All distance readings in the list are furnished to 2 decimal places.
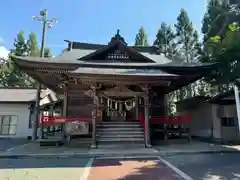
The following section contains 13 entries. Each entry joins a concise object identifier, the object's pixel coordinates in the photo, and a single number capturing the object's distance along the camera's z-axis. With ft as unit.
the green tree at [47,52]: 90.55
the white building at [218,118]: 34.54
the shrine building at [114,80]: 26.40
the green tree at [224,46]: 26.40
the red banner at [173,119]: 29.50
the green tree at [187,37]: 75.61
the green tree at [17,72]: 85.20
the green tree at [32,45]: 88.38
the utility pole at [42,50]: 35.91
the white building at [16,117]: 44.80
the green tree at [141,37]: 87.81
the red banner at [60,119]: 27.84
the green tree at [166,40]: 79.56
